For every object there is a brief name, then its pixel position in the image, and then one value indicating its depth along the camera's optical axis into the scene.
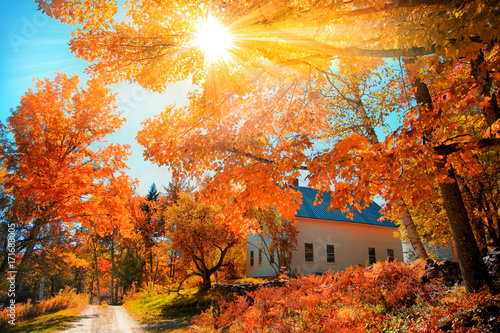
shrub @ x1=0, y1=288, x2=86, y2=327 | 12.53
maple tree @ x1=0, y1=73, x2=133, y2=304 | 10.91
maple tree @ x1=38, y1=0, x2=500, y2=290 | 3.75
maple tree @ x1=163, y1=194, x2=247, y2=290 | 17.20
